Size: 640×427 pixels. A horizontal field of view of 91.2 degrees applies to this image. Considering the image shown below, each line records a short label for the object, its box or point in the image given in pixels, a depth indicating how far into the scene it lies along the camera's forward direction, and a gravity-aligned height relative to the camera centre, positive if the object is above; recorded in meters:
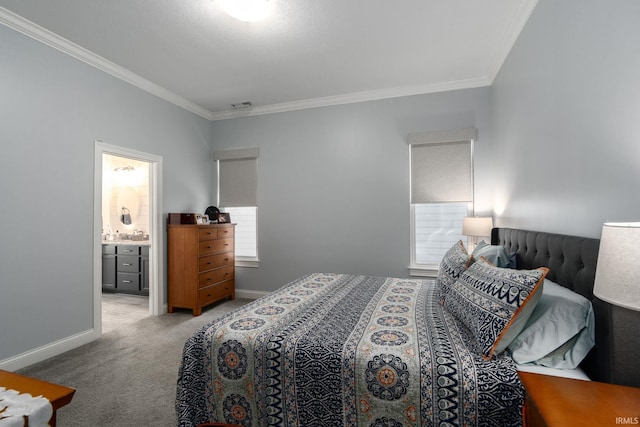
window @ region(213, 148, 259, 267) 4.74 +0.33
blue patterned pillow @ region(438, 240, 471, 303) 2.16 -0.37
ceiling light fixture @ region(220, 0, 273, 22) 2.31 +1.56
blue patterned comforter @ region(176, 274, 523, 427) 1.29 -0.71
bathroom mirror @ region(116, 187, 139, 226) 5.83 +0.22
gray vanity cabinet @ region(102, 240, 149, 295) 4.97 -0.81
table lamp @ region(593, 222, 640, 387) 0.81 -0.21
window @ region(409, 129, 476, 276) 3.84 +0.29
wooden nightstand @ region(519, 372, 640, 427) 0.91 -0.60
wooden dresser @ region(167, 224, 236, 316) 3.97 -0.64
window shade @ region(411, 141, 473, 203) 3.83 +0.54
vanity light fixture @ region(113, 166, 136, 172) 5.85 +0.90
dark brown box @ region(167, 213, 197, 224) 4.13 -0.02
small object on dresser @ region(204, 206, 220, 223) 4.56 +0.05
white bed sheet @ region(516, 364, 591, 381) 1.30 -0.66
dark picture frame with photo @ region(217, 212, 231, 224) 4.55 -0.02
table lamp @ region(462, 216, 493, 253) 3.36 -0.11
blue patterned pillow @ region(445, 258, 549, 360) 1.37 -0.42
